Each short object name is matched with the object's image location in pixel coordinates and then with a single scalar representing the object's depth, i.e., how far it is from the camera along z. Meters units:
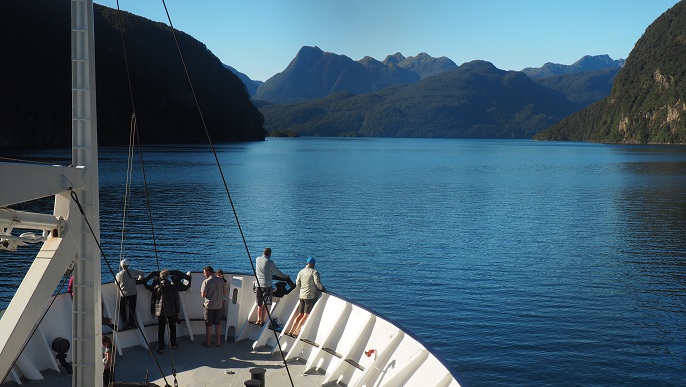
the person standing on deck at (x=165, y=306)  15.20
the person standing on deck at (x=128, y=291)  15.22
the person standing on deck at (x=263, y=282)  15.96
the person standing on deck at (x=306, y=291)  15.30
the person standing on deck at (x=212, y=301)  15.59
